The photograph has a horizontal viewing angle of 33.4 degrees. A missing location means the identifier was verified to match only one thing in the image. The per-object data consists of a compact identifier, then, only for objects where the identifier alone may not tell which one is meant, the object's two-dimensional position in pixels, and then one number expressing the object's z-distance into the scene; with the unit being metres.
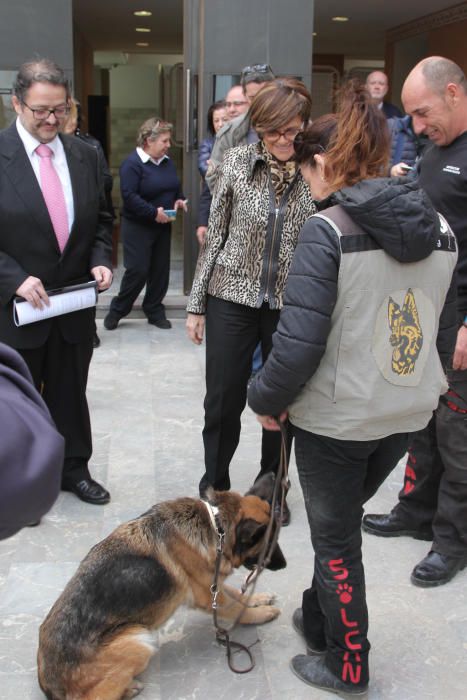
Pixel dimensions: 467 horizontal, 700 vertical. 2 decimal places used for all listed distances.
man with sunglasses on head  4.84
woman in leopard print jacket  3.32
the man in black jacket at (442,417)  3.25
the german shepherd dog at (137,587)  2.47
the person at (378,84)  7.84
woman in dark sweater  7.17
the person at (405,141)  6.68
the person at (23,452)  1.22
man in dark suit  3.56
